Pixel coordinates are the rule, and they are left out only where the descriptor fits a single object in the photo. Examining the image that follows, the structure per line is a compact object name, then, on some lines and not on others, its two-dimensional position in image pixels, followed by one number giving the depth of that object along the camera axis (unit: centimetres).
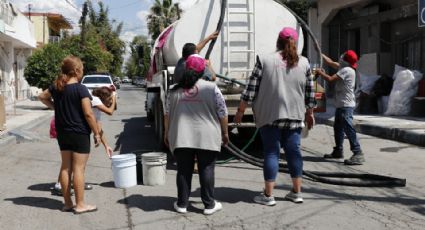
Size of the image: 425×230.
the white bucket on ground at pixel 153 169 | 682
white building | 2672
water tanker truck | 842
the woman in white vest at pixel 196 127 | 535
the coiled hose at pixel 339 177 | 681
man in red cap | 850
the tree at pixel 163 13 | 5450
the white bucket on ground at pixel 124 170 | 673
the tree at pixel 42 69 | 2323
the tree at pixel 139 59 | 1505
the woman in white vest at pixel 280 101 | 566
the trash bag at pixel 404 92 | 1531
